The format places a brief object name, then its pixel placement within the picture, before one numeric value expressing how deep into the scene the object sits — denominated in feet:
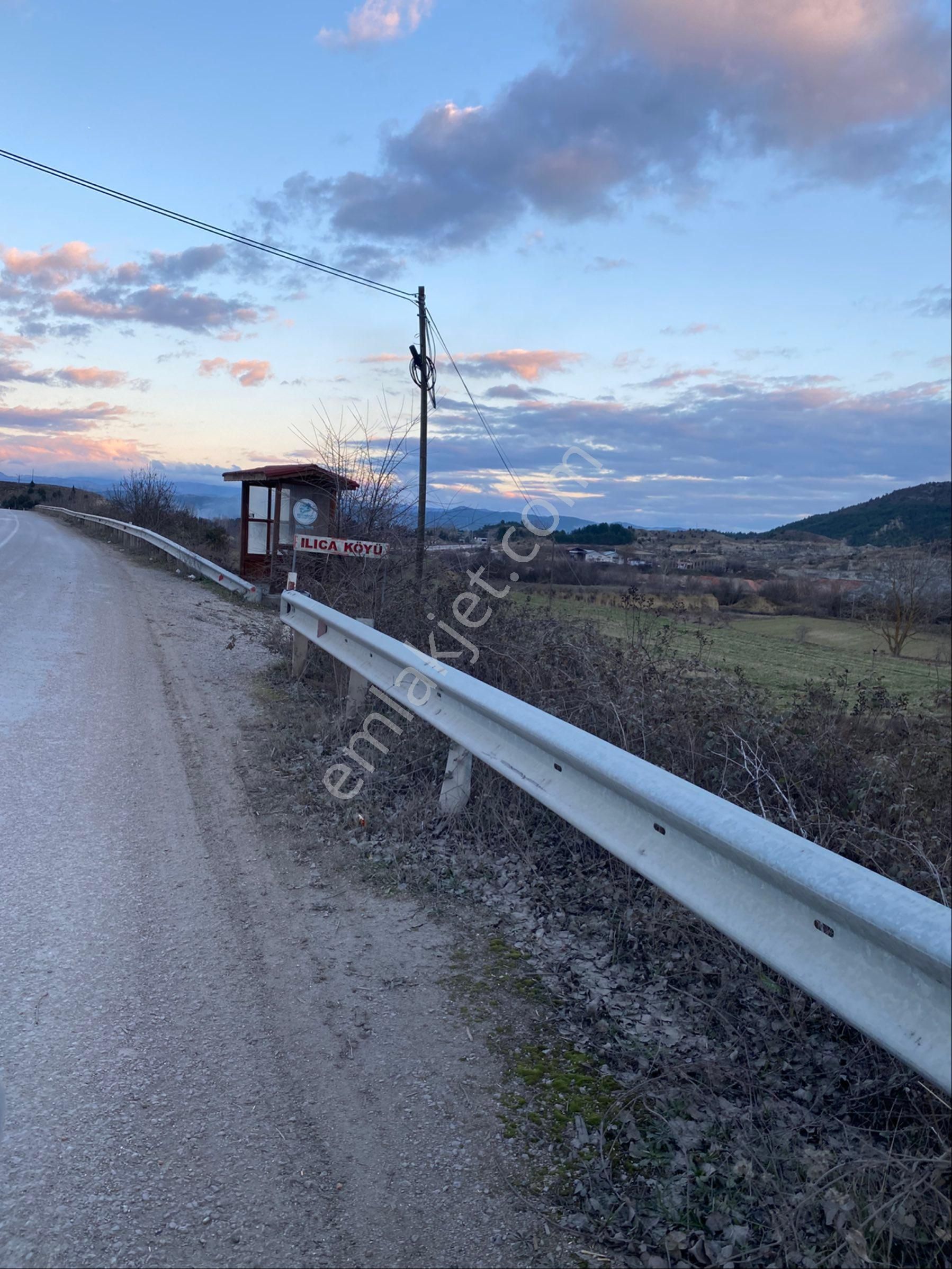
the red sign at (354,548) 28.30
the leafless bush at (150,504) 92.53
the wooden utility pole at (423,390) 50.08
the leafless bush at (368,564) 27.91
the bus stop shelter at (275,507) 54.90
